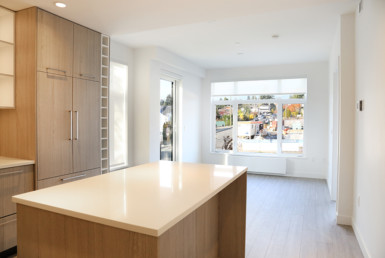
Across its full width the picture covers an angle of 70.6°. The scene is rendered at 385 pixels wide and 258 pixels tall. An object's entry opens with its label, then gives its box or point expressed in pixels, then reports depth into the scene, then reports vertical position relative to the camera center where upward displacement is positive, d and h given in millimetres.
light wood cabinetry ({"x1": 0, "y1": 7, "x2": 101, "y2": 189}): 2938 +318
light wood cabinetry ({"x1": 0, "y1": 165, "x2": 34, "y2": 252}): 2639 -702
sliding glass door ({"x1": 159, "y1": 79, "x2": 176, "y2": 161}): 6066 +103
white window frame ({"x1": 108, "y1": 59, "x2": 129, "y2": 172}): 4895 -686
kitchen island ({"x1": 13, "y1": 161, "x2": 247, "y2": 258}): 1262 -447
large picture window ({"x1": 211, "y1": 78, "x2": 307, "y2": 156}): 6871 +221
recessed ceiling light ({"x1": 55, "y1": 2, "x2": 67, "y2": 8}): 2814 +1254
